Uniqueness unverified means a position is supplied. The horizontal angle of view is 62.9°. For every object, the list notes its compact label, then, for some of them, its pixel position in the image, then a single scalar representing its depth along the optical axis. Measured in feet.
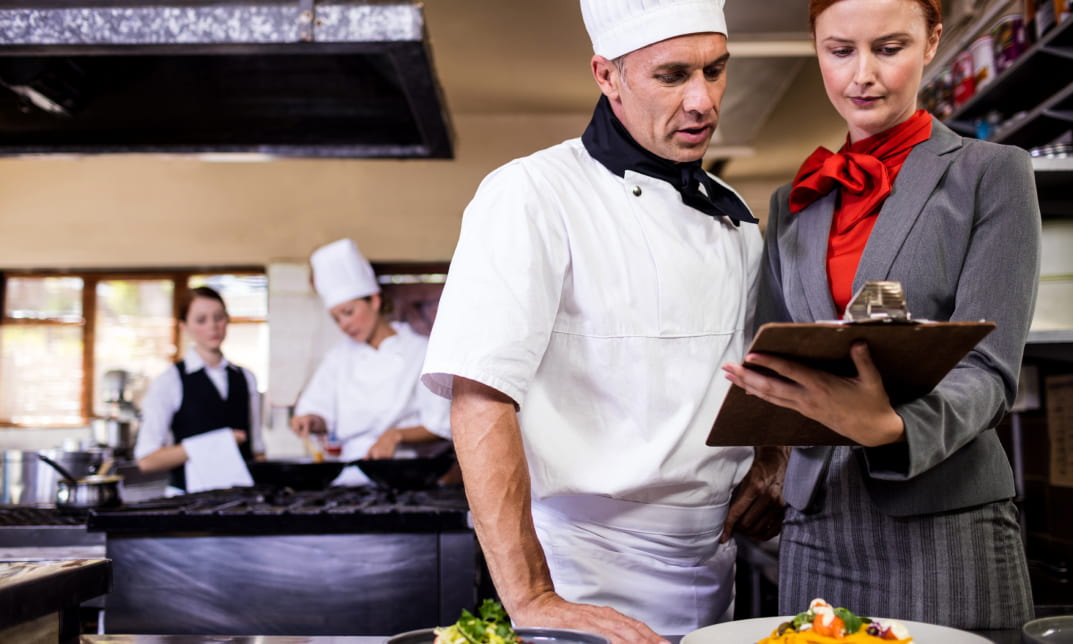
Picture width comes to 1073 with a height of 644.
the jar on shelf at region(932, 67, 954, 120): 9.48
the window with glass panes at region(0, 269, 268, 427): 21.58
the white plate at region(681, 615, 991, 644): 2.65
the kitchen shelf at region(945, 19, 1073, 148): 7.10
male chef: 3.73
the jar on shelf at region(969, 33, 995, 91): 8.45
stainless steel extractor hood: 6.67
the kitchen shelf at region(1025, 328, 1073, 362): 5.79
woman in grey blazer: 3.34
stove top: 7.29
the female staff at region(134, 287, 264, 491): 14.30
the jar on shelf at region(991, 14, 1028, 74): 7.91
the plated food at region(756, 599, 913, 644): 2.53
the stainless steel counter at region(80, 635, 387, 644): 3.15
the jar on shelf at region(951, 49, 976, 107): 8.84
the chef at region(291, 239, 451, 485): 13.47
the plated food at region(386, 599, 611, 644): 2.39
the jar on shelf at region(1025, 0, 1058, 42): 7.28
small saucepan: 8.20
